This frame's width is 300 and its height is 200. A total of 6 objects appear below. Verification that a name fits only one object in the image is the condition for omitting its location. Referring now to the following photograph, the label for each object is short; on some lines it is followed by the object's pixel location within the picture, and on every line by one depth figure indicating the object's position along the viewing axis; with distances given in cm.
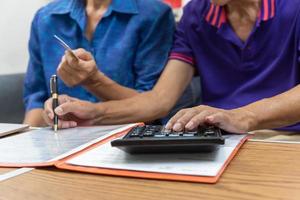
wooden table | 46
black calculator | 56
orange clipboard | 50
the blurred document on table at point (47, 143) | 64
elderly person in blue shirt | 127
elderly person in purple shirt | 107
